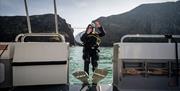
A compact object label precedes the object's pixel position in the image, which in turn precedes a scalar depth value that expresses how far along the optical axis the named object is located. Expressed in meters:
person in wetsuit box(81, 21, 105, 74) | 3.58
